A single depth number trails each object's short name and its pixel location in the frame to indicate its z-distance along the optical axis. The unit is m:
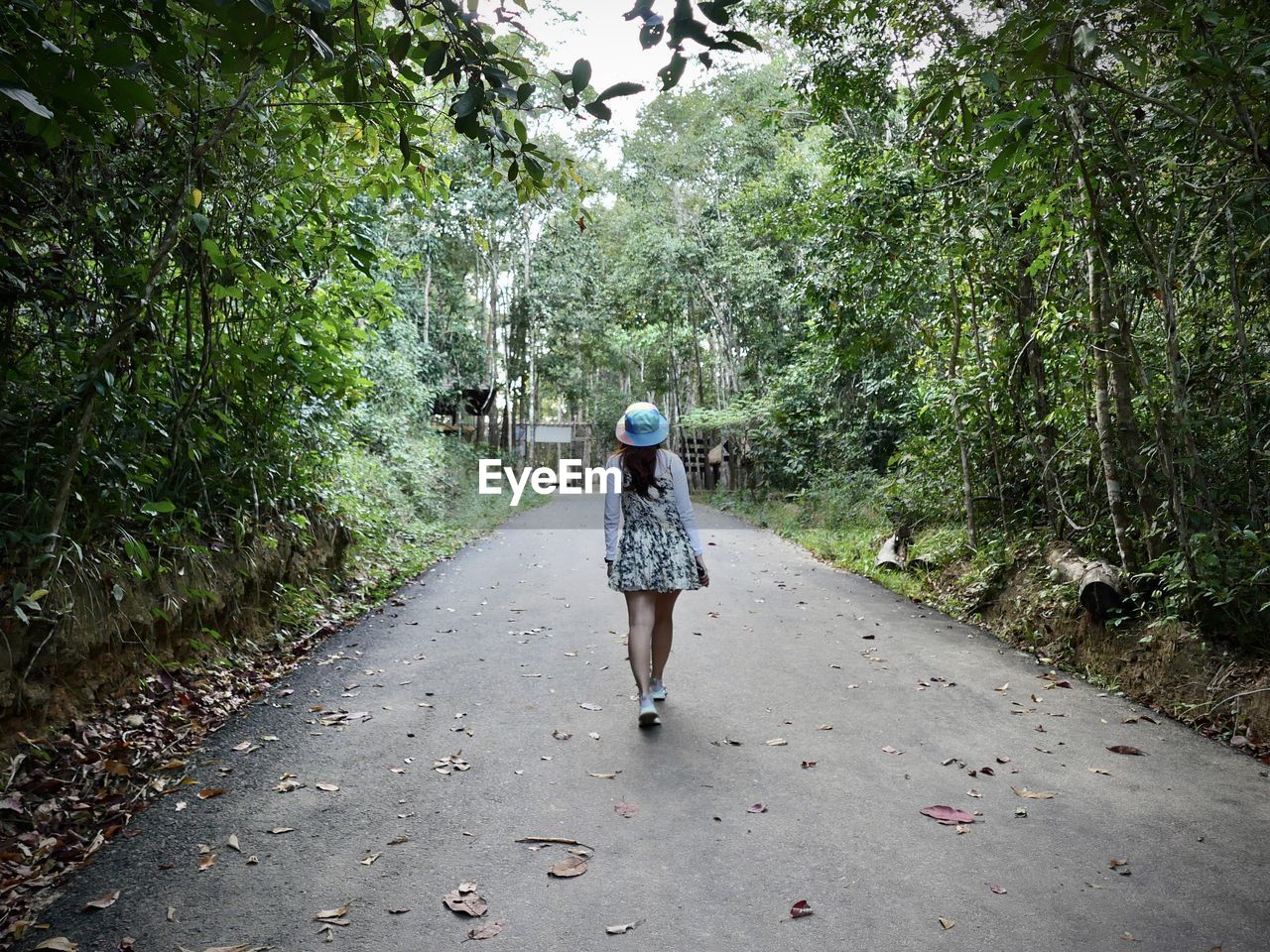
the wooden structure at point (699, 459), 32.50
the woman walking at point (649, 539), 5.46
